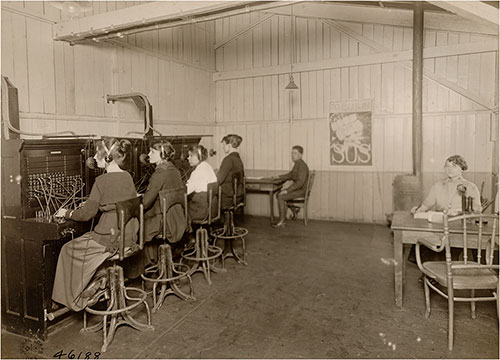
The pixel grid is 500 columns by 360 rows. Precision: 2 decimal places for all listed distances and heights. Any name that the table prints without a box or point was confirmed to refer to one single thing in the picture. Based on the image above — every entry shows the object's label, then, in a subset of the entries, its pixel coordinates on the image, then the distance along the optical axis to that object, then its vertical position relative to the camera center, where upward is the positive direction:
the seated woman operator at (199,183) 4.73 -0.33
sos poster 7.50 +0.41
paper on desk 3.78 -0.61
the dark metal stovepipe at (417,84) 6.56 +1.16
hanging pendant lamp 8.03 +2.38
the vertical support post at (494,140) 6.27 +0.21
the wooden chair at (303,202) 7.77 -0.93
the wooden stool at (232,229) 5.28 -1.01
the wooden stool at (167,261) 3.84 -1.07
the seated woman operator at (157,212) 3.93 -0.57
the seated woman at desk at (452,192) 4.02 -0.40
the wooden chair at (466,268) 3.11 -0.97
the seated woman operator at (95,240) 3.23 -0.70
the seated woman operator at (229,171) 5.48 -0.22
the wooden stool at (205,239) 4.61 -0.99
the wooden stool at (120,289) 3.17 -1.11
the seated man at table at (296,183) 7.50 -0.54
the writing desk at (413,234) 3.50 -0.72
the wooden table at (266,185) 7.61 -0.57
